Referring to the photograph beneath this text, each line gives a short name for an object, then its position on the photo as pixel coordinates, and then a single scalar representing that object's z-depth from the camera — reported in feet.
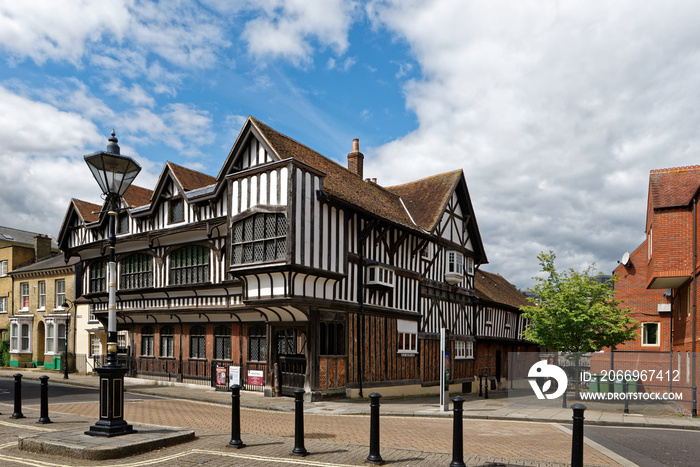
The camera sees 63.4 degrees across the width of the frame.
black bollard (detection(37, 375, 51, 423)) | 38.04
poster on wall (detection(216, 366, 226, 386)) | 71.05
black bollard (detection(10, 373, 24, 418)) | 40.81
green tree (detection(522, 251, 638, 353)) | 69.41
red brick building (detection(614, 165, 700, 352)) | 61.62
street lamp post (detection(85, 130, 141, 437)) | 30.83
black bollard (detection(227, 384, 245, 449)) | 30.45
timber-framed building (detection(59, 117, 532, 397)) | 60.18
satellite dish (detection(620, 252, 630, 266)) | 93.20
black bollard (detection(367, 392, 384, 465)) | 26.94
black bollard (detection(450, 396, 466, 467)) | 25.47
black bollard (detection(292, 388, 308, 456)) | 28.73
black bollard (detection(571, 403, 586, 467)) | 22.77
